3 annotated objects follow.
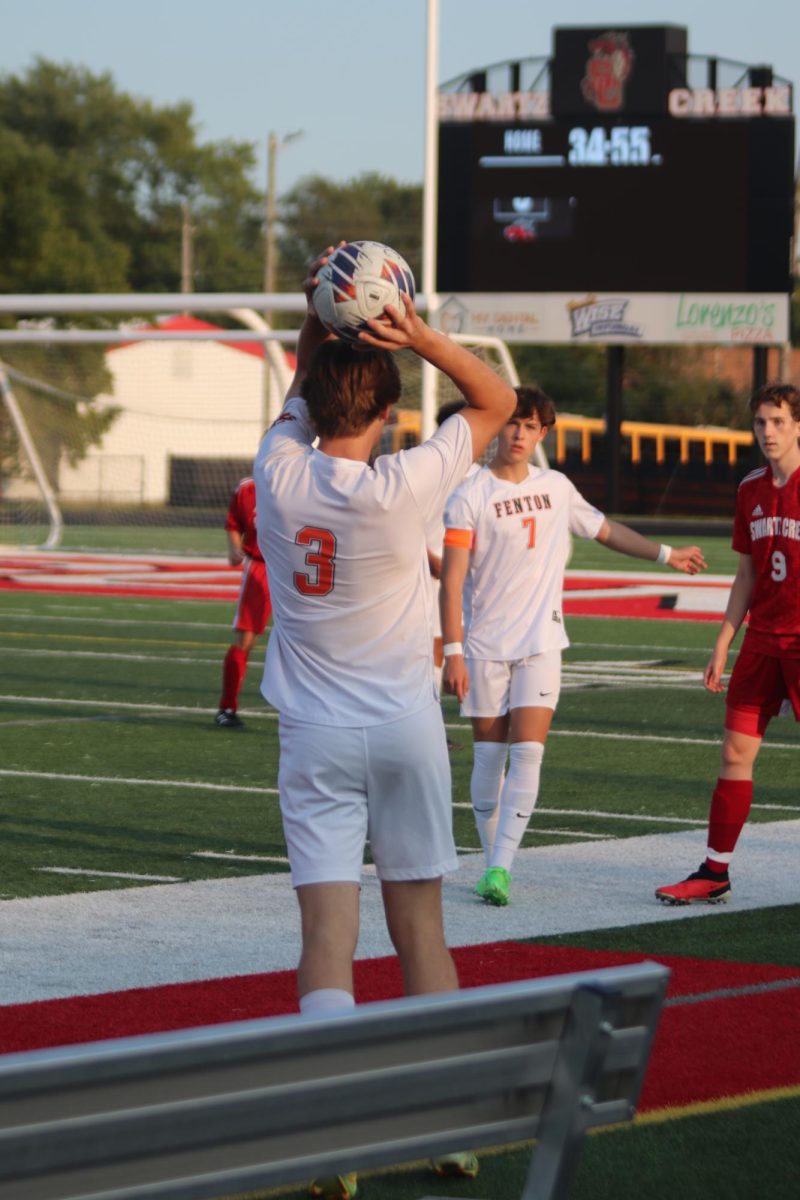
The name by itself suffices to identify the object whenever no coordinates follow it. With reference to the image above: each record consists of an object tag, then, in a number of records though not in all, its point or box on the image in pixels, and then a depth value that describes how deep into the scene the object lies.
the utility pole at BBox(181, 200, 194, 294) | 77.93
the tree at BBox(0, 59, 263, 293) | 89.62
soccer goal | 32.44
